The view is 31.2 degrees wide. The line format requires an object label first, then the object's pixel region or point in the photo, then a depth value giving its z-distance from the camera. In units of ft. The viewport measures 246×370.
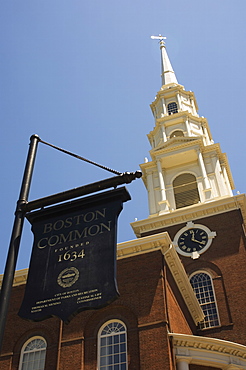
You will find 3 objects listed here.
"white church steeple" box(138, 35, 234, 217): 103.05
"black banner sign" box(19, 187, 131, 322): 22.40
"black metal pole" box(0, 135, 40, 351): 20.83
